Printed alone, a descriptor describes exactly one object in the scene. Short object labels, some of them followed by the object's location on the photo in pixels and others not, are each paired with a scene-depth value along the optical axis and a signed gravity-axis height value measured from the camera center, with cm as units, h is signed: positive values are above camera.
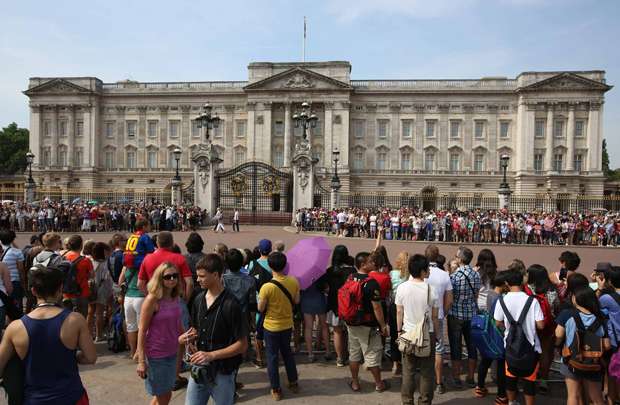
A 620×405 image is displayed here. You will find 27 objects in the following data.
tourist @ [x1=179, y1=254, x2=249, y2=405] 371 -129
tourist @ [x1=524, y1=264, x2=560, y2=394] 494 -143
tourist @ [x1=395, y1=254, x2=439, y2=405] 481 -145
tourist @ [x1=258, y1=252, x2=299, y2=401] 524 -154
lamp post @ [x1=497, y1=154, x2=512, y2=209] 2873 +23
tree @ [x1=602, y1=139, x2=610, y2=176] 8936 +850
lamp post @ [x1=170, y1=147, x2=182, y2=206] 3002 +17
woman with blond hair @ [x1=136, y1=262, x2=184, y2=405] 396 -133
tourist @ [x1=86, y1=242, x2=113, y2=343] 717 -163
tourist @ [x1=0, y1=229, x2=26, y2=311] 689 -123
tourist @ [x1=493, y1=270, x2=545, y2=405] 465 -134
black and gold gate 3039 -10
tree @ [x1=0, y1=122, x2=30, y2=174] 7931 +738
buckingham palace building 5181 +849
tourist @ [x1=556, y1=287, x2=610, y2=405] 444 -141
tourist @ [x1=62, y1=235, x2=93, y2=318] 655 -127
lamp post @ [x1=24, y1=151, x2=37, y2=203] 3117 +17
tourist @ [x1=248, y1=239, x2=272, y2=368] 634 -128
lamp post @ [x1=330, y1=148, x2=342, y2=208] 2931 +26
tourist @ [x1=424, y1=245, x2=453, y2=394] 554 -137
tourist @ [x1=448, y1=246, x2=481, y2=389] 579 -160
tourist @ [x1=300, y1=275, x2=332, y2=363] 655 -173
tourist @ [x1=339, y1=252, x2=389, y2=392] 537 -181
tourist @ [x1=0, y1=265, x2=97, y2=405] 304 -112
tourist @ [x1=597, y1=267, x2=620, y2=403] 453 -124
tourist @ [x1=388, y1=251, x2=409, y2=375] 586 -163
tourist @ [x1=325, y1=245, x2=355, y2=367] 639 -145
